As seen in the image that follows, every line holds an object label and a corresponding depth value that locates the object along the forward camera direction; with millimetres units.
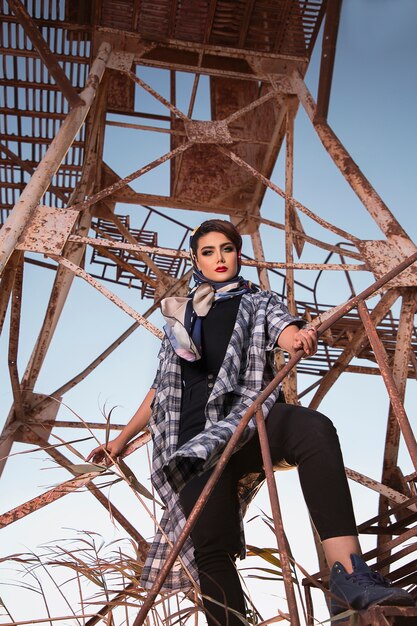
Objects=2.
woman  2561
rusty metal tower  6324
